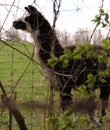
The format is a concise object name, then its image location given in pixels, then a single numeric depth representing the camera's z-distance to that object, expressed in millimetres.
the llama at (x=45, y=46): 7123
